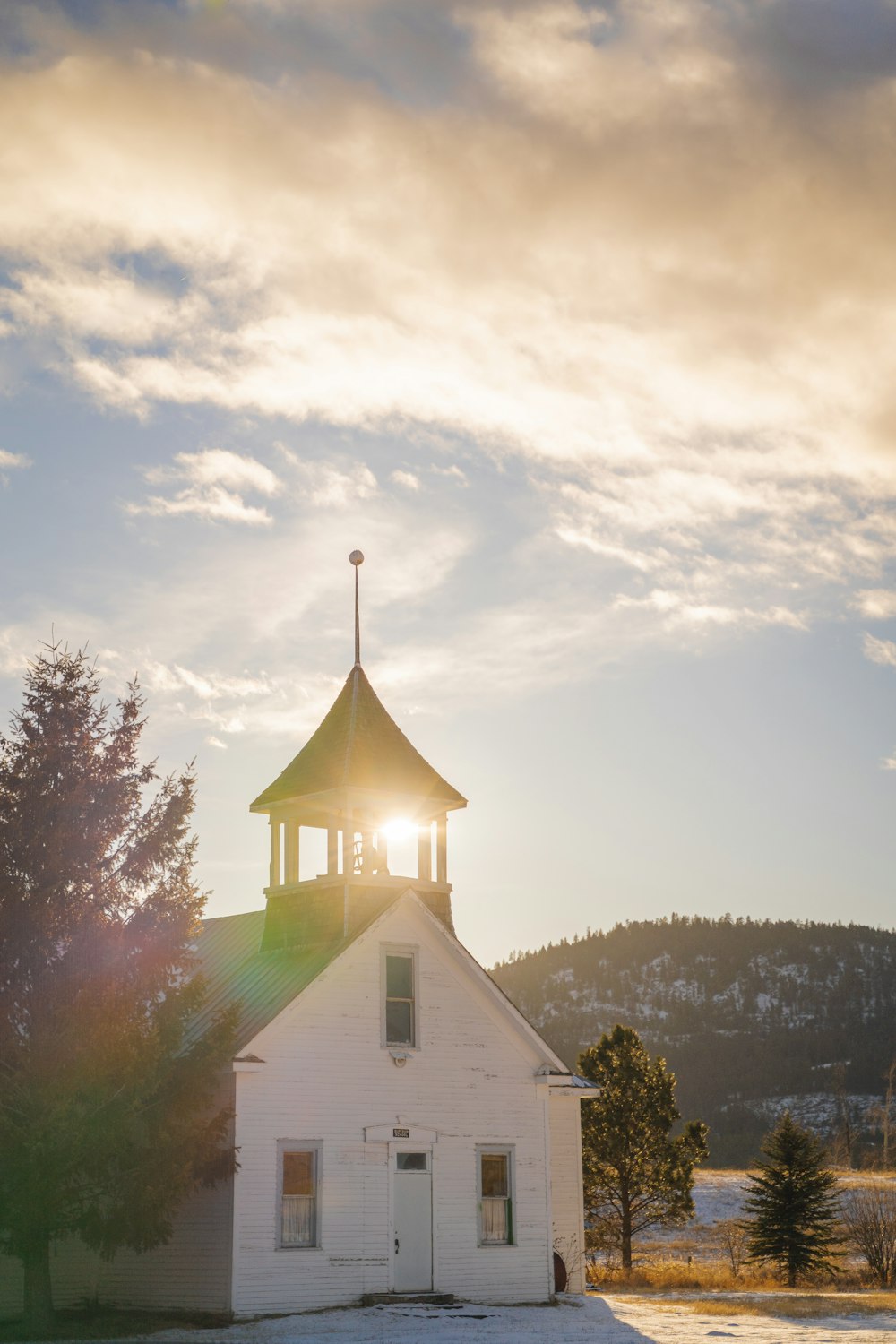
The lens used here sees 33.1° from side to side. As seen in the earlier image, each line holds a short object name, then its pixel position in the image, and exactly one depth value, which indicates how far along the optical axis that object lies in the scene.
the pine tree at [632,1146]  42.47
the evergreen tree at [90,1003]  22.25
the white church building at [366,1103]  25.61
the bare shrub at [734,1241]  41.22
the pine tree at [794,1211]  36.69
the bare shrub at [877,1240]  37.06
